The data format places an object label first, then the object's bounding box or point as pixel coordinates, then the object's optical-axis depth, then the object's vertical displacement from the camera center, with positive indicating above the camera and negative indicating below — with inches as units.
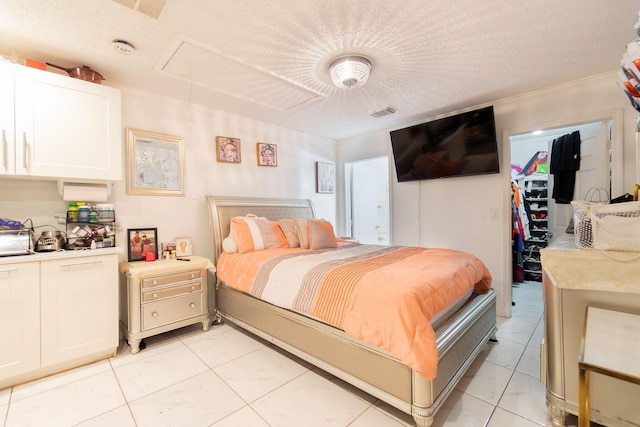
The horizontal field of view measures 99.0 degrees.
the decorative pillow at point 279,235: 127.1 -9.6
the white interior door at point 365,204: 200.7 +7.3
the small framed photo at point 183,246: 121.4 -13.5
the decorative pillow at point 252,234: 118.0 -8.2
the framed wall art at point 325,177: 185.2 +25.6
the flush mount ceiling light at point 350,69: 89.3 +48.0
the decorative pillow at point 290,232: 125.6 -8.1
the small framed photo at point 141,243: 109.9 -10.4
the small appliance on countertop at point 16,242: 77.4 -6.6
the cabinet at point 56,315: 76.3 -29.2
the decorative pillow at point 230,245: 118.6 -12.8
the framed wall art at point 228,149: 137.6 +34.3
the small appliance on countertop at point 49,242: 86.4 -7.4
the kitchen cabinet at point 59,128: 78.8 +28.6
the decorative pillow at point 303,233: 122.6 -8.4
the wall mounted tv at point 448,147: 126.5 +33.2
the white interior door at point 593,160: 118.7 +24.0
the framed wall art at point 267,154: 153.6 +35.2
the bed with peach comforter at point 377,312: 59.4 -26.9
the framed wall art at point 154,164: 112.1 +23.0
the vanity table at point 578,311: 53.3 -22.1
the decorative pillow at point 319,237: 120.0 -10.1
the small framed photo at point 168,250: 115.0 -14.3
